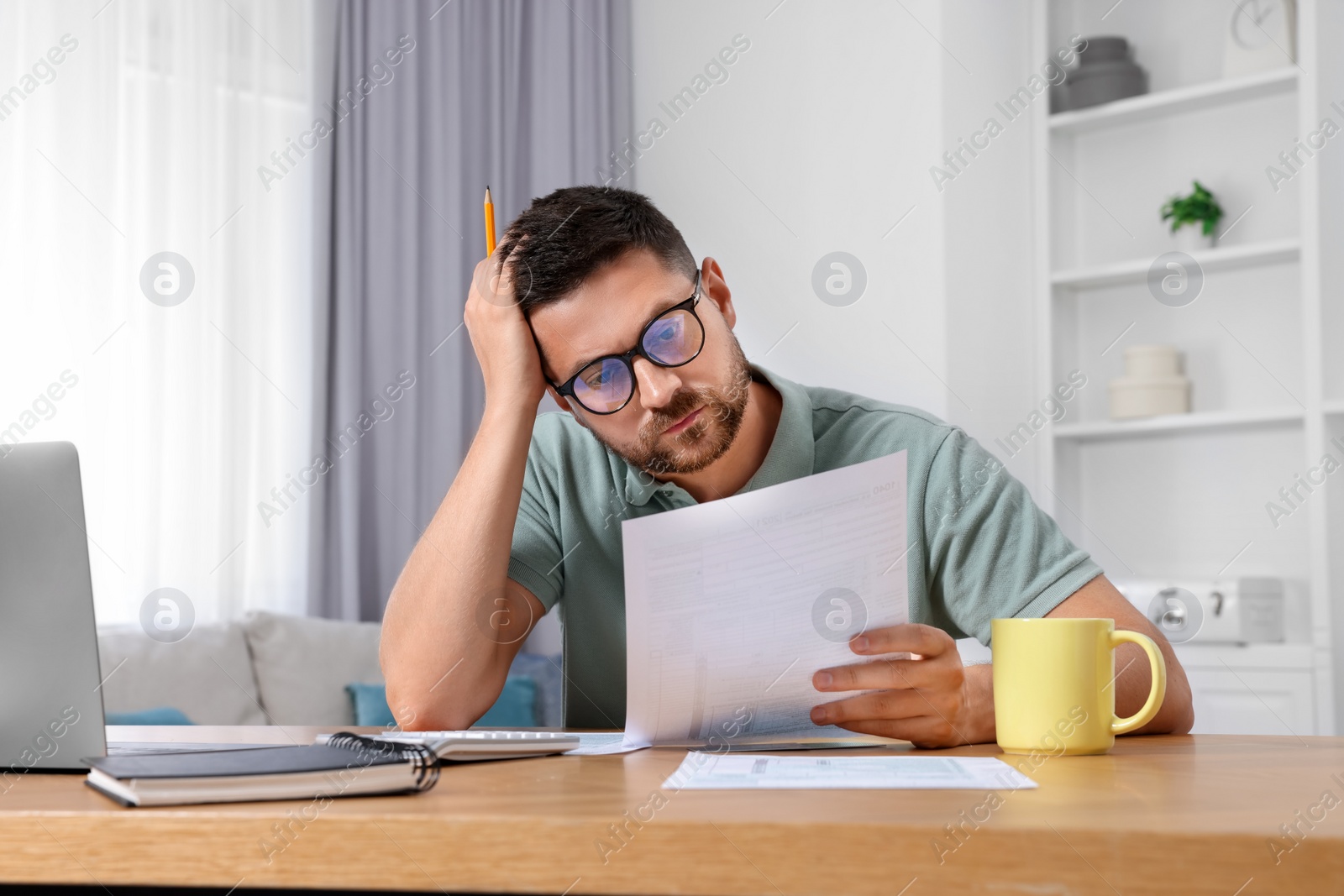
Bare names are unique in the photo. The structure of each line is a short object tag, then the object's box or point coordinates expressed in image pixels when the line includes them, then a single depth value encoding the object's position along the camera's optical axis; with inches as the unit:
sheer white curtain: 103.7
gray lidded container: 129.9
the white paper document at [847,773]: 25.7
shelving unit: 113.2
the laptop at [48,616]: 29.8
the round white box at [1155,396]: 123.4
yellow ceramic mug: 32.6
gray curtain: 128.0
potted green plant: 124.4
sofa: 96.7
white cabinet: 110.0
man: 49.4
